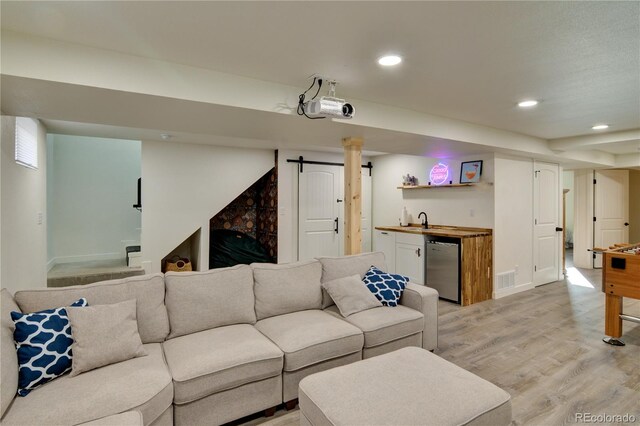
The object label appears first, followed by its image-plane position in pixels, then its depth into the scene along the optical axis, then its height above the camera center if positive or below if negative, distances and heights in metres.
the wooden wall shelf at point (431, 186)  4.97 +0.44
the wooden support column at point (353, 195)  3.72 +0.20
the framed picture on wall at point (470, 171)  4.90 +0.63
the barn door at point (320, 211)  6.05 +0.03
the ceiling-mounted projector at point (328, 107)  2.51 +0.82
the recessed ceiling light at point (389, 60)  2.22 +1.05
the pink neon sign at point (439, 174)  5.39 +0.65
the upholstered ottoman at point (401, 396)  1.49 -0.89
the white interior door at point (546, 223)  5.36 -0.16
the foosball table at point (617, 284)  3.08 -0.67
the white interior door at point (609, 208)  6.71 +0.12
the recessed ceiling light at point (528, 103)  3.14 +1.07
